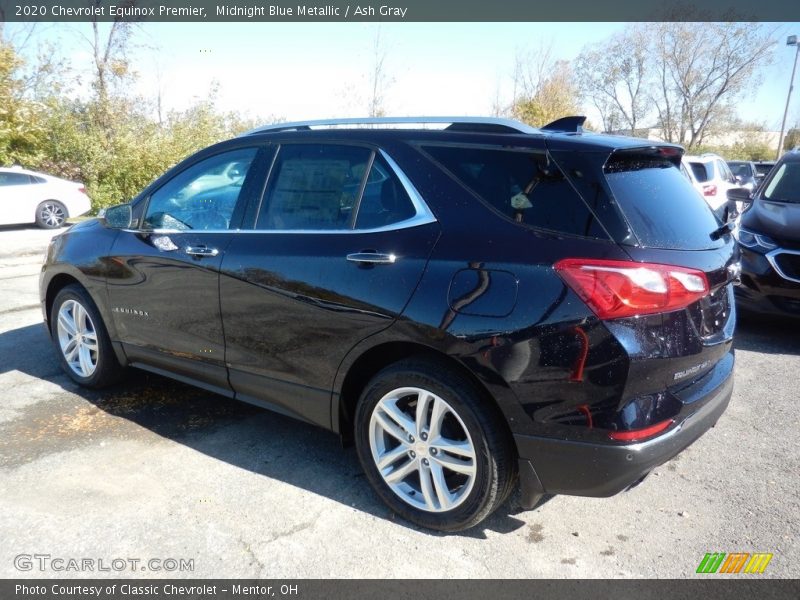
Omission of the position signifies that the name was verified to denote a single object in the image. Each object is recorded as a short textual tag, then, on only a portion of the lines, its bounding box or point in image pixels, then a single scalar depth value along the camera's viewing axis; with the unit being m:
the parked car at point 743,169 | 24.30
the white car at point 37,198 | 14.26
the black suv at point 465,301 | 2.48
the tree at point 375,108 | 19.91
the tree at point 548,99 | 24.33
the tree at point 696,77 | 35.25
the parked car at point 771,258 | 5.55
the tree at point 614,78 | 36.28
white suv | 14.95
